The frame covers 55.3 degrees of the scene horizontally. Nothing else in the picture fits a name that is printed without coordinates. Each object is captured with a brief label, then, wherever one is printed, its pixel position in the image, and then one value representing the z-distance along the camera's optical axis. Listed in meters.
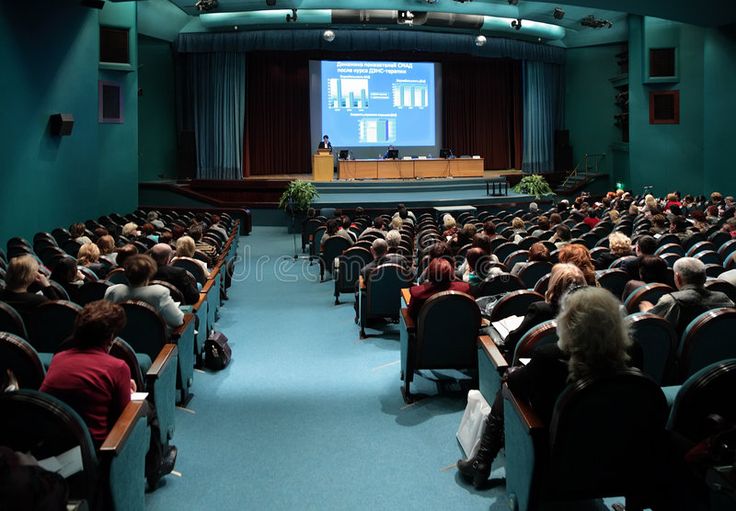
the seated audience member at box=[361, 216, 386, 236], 9.55
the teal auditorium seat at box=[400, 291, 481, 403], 4.50
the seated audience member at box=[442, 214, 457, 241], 9.03
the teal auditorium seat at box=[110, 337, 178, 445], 3.31
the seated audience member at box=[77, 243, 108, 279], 6.17
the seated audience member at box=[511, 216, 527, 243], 8.95
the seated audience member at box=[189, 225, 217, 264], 8.07
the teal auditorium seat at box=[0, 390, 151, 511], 2.35
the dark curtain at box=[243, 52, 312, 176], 21.78
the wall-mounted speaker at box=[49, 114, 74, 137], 12.14
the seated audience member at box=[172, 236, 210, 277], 6.69
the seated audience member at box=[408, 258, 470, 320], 4.65
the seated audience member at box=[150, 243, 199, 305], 5.26
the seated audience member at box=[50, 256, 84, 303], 5.12
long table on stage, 19.36
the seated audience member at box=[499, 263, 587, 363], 3.60
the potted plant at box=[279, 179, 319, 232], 15.62
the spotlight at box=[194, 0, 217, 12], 17.02
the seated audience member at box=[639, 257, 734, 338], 3.83
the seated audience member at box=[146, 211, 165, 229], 10.62
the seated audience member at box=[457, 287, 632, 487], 2.55
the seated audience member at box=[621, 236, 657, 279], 5.30
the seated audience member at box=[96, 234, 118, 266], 7.40
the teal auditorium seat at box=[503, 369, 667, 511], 2.54
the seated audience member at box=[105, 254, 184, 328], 4.32
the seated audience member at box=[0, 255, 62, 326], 4.31
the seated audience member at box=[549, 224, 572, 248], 7.73
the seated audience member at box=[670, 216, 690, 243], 8.41
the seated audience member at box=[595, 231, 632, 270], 6.29
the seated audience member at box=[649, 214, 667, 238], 8.43
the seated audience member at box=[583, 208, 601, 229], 10.62
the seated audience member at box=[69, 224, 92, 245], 8.87
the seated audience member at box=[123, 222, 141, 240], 9.11
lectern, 18.91
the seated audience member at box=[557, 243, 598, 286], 4.39
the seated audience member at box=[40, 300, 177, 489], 2.70
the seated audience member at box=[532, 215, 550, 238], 9.30
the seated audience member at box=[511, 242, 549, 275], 5.83
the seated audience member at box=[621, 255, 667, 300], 4.67
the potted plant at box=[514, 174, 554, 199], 18.88
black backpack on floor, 5.79
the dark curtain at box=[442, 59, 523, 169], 23.50
